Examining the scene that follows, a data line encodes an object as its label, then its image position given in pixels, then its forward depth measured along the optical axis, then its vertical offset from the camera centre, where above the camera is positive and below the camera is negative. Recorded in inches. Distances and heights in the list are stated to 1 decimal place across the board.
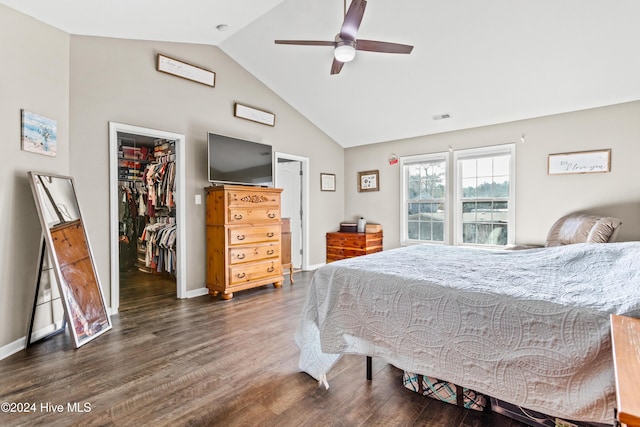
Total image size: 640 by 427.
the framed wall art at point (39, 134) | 99.2 +25.5
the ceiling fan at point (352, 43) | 88.2 +53.2
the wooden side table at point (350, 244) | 215.6 -25.3
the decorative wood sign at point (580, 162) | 145.6 +21.9
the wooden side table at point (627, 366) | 21.6 -14.3
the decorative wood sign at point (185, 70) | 144.1 +67.4
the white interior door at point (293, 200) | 217.2 +6.2
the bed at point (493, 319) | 46.8 -20.5
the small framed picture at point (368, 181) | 228.5 +20.7
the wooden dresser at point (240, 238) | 151.5 -14.6
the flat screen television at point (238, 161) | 155.7 +25.4
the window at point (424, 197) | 200.8 +7.2
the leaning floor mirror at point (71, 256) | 97.9 -15.3
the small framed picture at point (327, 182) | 228.2 +20.2
